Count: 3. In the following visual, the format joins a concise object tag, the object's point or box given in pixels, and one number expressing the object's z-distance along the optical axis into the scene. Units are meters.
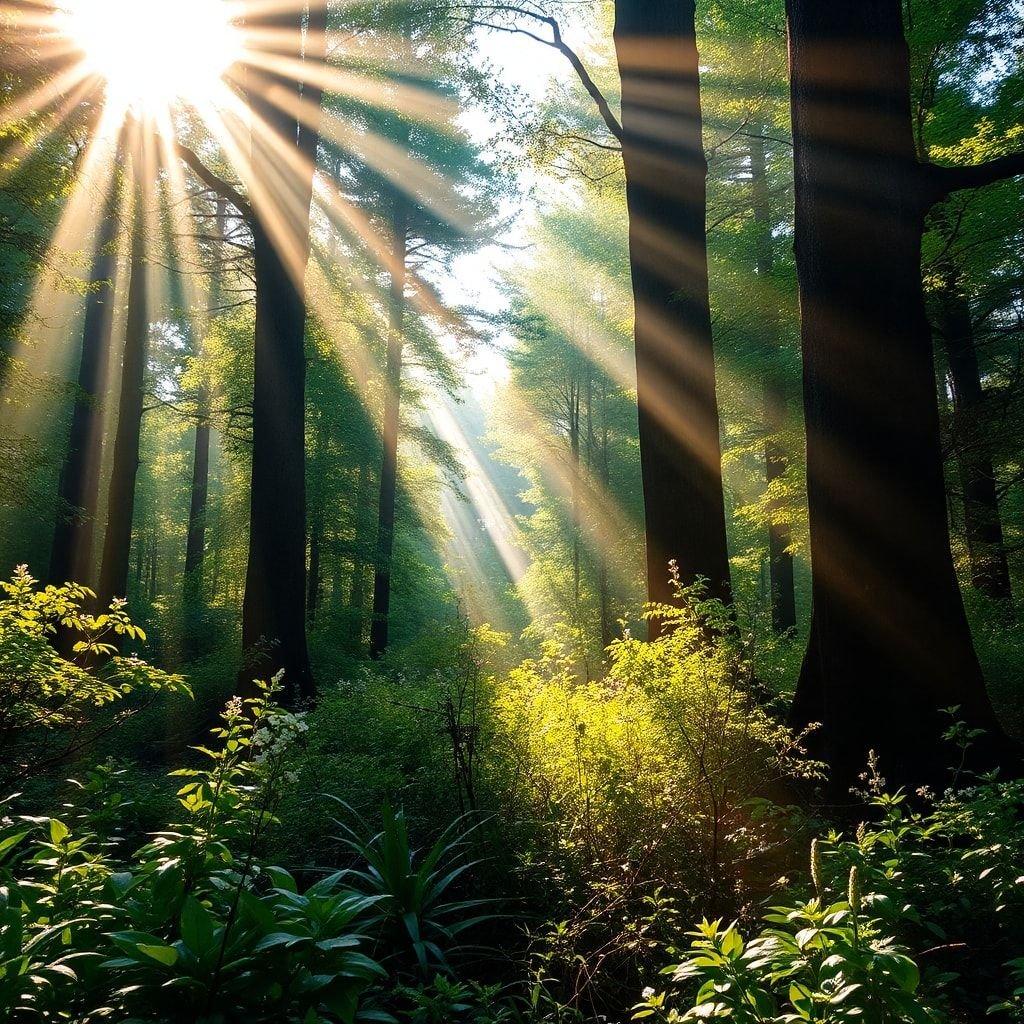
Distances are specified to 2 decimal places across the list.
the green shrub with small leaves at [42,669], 3.31
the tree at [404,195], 15.59
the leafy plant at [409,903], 2.76
